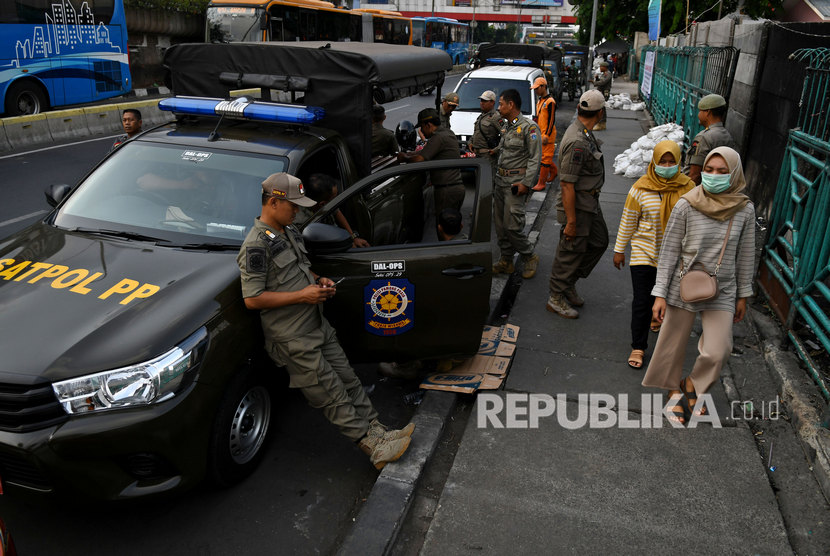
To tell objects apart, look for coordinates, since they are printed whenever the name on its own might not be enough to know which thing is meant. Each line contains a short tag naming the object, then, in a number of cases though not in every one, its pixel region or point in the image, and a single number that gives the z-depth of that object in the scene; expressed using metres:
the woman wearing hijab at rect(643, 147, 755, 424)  3.64
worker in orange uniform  9.25
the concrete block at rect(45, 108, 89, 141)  13.93
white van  11.10
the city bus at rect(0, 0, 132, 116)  13.98
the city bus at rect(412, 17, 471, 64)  41.34
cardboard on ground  4.34
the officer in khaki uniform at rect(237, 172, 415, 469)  3.17
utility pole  24.06
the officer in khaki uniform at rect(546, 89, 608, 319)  5.00
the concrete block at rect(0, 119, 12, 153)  12.45
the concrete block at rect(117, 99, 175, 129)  16.67
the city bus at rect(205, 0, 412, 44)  19.88
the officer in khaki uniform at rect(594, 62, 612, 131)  21.78
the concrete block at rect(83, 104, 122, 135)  15.06
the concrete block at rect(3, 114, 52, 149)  12.72
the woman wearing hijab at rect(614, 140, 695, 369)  4.22
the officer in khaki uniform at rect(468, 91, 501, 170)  7.81
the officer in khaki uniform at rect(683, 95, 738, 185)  5.65
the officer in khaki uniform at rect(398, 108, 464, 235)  6.63
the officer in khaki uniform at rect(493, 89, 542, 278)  5.95
